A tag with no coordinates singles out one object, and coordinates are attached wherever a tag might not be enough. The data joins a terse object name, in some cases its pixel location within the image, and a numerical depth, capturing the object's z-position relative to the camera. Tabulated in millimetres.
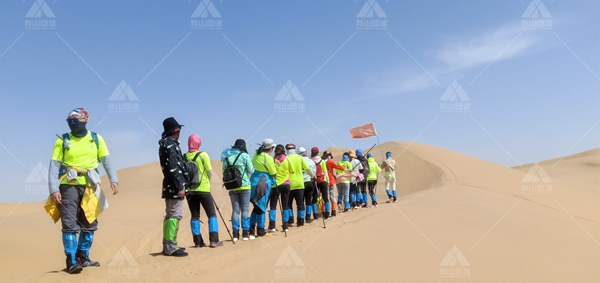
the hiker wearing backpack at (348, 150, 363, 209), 14953
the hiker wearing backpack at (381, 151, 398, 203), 16031
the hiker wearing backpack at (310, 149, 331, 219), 12711
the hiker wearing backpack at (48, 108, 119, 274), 5633
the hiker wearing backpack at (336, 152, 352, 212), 14539
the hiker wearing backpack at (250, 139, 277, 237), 9656
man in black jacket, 6738
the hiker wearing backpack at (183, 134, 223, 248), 7484
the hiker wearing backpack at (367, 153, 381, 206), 15812
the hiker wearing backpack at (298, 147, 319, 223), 11617
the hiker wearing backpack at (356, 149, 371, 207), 15445
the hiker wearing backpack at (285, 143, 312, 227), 10914
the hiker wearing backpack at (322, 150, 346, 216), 13805
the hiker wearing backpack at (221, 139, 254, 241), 8648
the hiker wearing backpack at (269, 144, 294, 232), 10312
